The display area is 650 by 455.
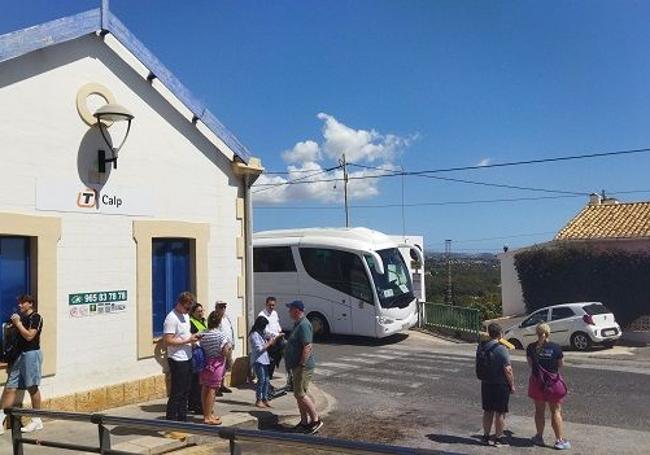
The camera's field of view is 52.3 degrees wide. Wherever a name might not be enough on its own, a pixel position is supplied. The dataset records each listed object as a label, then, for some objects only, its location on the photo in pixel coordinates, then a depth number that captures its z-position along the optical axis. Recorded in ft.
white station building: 26.05
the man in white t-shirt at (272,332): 32.94
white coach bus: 61.87
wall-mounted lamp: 27.91
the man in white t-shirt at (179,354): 25.80
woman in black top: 26.43
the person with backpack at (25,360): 23.98
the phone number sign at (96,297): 27.66
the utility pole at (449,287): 173.99
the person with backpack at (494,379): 26.43
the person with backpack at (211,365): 26.32
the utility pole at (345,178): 128.73
